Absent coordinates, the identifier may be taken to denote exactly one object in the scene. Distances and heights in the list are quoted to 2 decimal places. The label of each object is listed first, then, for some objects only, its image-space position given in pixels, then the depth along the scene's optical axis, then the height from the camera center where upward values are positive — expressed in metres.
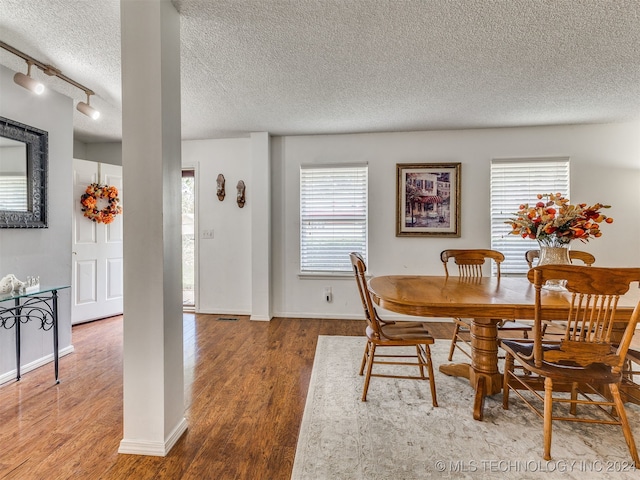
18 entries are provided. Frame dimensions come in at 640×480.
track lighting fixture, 2.12 +1.26
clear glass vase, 2.03 -0.14
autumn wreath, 3.68 +0.41
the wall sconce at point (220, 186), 4.16 +0.68
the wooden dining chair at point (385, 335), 1.97 -0.66
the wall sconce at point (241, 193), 4.12 +0.58
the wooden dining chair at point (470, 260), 2.57 -0.22
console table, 2.22 -0.61
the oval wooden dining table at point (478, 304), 1.64 -0.37
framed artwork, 3.82 +0.47
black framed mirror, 2.39 +0.51
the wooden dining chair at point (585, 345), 1.38 -0.54
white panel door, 3.67 -0.26
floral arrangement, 1.93 +0.09
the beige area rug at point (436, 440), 1.45 -1.11
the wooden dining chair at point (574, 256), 2.53 -0.17
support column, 1.52 +0.06
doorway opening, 4.94 +0.19
